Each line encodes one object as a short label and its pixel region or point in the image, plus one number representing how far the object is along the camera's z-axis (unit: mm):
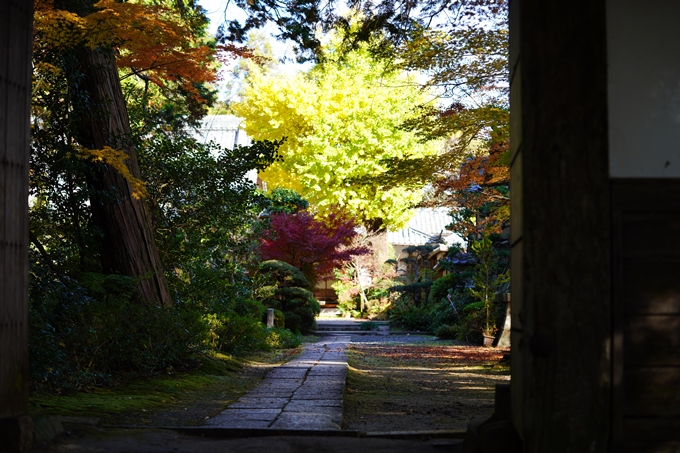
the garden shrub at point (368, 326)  19562
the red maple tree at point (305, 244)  18656
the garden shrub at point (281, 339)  12815
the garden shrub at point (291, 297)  16875
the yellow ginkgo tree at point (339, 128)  23484
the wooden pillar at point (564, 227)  3062
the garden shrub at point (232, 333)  9930
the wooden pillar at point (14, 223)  3508
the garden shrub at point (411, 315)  19125
